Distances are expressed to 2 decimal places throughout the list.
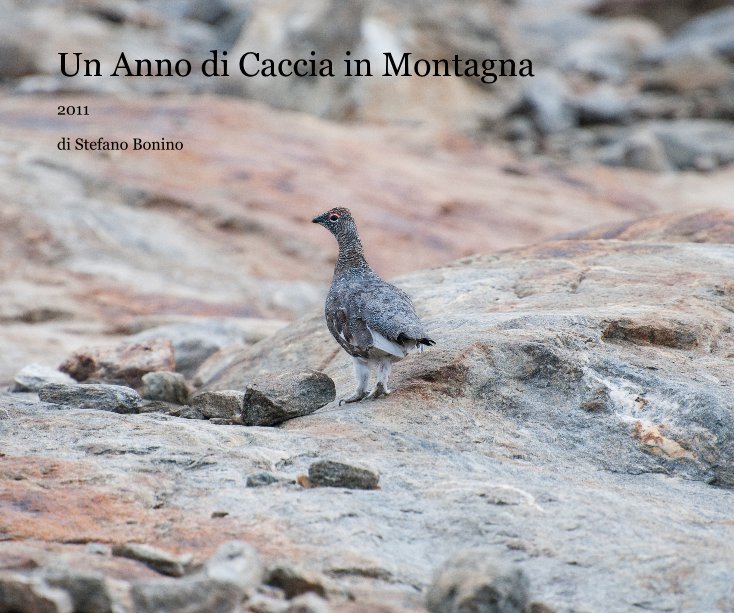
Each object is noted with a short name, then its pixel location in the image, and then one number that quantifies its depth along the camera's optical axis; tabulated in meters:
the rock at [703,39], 97.19
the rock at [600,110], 75.94
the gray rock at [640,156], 66.19
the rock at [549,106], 73.19
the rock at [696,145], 68.12
